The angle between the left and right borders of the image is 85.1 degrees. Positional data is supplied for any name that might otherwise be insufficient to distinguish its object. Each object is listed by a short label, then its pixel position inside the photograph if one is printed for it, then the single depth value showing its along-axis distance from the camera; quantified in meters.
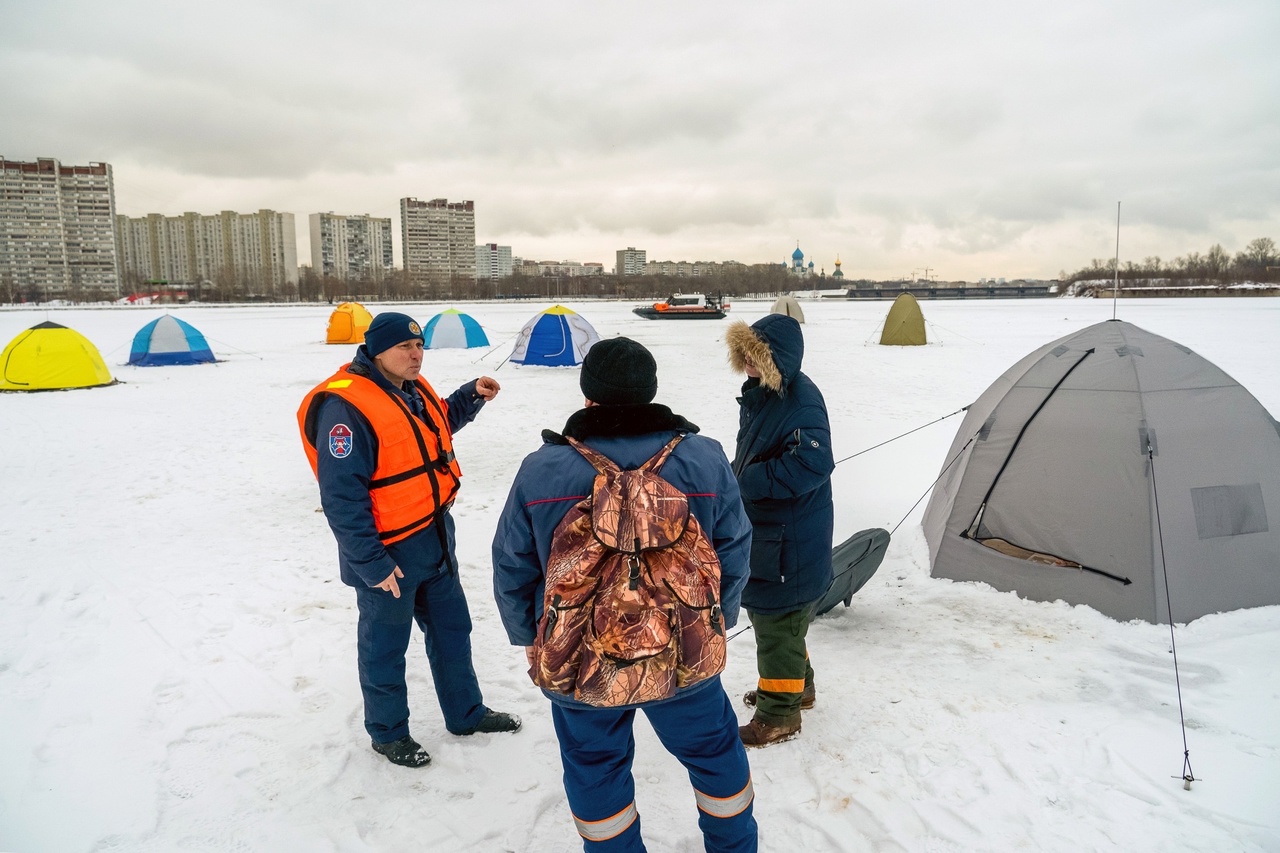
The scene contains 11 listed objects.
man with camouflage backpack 1.70
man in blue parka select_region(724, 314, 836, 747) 2.70
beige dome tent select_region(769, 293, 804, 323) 21.82
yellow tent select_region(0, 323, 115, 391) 12.20
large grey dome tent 3.55
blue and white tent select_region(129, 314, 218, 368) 15.93
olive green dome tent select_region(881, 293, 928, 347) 19.31
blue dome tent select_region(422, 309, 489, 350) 19.27
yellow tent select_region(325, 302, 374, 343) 21.08
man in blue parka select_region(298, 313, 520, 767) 2.50
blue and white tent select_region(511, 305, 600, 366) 15.60
